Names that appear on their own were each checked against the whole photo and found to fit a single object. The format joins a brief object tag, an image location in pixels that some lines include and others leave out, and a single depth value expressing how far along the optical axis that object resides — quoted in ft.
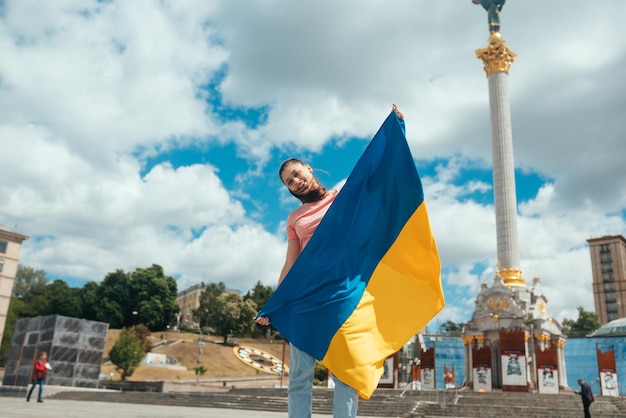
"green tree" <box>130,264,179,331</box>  294.66
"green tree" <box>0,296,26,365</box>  222.89
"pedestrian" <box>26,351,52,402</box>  62.92
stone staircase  65.26
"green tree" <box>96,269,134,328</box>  290.15
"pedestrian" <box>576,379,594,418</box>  58.72
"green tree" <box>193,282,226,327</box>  315.88
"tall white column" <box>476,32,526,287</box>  132.87
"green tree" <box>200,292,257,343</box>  278.87
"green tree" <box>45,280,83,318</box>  283.18
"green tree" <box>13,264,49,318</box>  280.10
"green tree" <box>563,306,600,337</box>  289.12
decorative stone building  120.57
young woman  13.76
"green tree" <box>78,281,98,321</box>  293.84
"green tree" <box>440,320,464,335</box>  324.41
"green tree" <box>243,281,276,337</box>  322.14
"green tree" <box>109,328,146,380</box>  172.35
